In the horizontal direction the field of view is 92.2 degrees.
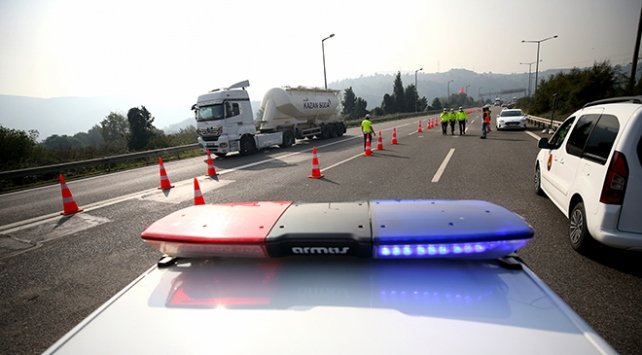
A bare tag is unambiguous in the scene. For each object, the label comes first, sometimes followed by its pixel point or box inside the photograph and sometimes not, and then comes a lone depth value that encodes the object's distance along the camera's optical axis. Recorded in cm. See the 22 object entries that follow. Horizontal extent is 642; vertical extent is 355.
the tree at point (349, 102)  9444
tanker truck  1583
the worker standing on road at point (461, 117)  1915
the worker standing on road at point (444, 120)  2050
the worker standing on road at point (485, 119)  1670
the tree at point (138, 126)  4562
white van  328
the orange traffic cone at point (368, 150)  1314
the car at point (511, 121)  2042
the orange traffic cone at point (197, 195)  633
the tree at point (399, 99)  8994
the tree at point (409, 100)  9231
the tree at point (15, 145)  1878
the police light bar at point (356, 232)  144
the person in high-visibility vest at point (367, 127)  1490
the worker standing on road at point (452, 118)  2016
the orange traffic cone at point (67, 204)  693
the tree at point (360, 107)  8888
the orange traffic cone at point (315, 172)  913
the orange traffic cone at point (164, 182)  910
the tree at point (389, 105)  9081
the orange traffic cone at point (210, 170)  1066
